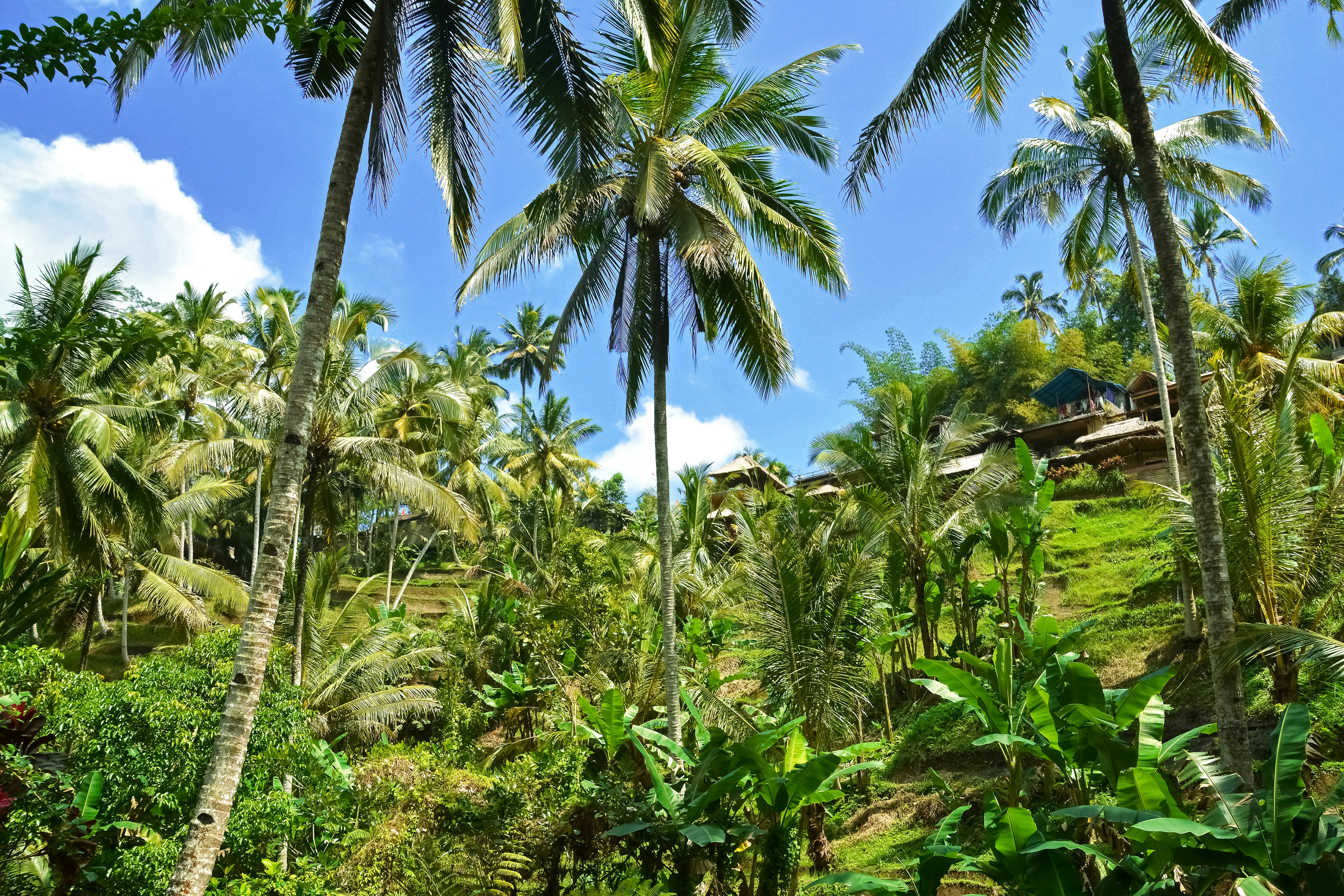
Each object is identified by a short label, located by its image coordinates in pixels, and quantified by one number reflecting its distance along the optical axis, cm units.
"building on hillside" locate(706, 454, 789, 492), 3200
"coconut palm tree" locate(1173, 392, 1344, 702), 796
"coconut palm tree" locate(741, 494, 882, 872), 1002
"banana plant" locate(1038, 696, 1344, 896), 474
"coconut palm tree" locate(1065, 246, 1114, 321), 1734
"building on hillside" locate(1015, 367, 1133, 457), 3250
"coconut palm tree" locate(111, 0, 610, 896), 623
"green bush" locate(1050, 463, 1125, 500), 2606
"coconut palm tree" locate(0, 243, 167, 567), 1315
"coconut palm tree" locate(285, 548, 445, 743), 1504
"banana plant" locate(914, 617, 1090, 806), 665
